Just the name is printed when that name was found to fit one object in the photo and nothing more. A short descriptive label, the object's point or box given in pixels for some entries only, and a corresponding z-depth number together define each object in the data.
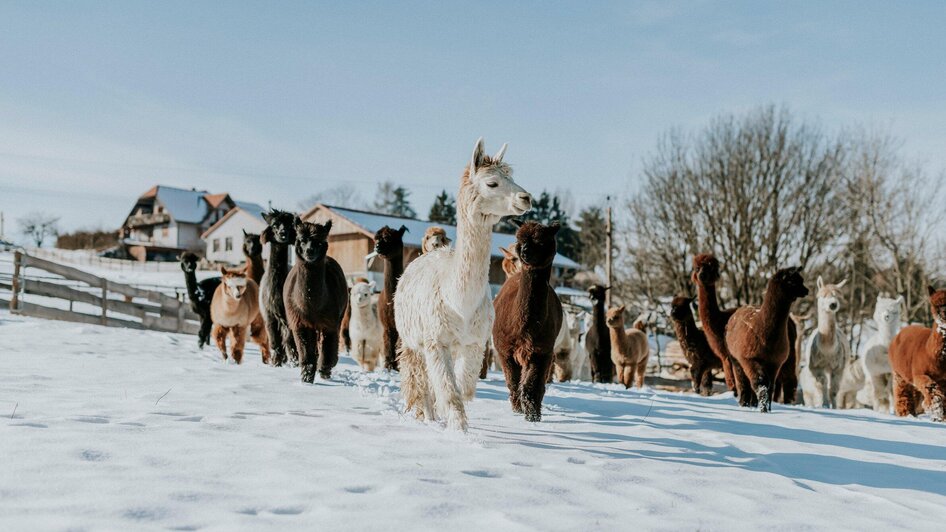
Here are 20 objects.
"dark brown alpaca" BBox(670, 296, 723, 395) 10.49
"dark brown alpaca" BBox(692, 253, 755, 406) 8.49
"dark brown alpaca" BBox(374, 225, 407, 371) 7.90
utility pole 24.09
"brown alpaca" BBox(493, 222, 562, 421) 5.46
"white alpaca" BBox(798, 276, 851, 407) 9.50
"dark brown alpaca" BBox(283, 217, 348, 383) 6.86
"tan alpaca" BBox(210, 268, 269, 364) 9.01
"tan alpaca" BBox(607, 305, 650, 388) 11.85
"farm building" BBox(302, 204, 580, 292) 34.31
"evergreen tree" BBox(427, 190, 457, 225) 60.50
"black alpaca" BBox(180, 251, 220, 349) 11.09
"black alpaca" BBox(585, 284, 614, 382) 11.50
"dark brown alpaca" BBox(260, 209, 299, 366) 7.92
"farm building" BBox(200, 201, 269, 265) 48.91
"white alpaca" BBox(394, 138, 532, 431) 4.44
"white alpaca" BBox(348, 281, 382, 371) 9.69
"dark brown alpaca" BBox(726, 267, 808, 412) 7.20
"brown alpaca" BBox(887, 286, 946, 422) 7.53
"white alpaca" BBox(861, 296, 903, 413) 10.05
